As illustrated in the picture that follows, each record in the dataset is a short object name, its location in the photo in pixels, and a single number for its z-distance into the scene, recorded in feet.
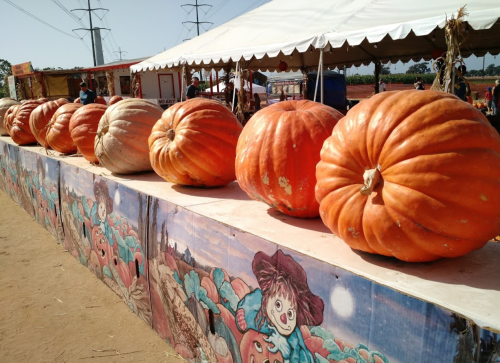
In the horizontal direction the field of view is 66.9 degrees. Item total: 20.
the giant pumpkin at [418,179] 3.99
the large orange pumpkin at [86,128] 12.63
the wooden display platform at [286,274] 3.67
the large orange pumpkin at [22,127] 19.83
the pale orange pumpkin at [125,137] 10.52
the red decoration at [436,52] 29.73
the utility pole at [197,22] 147.20
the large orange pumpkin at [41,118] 17.76
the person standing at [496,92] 39.36
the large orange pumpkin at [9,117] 22.57
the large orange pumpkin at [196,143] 8.30
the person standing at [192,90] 36.22
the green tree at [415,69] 310.04
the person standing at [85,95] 29.55
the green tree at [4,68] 194.29
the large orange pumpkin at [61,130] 15.08
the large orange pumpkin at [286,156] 5.90
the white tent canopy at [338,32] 17.07
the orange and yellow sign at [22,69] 100.13
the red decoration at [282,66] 41.50
